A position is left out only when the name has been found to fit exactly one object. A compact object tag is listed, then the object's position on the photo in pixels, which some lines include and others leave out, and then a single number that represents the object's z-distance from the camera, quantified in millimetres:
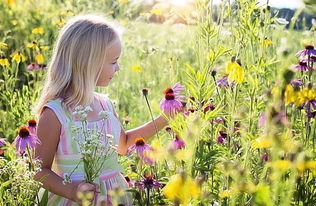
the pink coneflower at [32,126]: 2109
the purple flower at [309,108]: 1843
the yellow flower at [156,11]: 3979
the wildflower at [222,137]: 2092
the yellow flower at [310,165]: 1170
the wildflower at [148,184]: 1787
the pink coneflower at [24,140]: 1883
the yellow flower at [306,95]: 1314
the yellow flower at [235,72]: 1556
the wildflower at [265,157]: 1933
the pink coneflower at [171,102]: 2021
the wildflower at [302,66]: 2145
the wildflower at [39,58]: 3413
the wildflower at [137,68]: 3754
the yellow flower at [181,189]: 937
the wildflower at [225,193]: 1337
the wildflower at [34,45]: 3372
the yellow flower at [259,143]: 1280
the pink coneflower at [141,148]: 2012
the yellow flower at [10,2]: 4879
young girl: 2020
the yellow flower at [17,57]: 3075
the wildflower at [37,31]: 3904
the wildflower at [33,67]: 3400
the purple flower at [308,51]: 2082
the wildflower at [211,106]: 2080
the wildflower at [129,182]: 2119
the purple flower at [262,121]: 1602
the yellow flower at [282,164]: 1068
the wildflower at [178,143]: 1876
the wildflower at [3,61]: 2898
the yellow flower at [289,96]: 1238
